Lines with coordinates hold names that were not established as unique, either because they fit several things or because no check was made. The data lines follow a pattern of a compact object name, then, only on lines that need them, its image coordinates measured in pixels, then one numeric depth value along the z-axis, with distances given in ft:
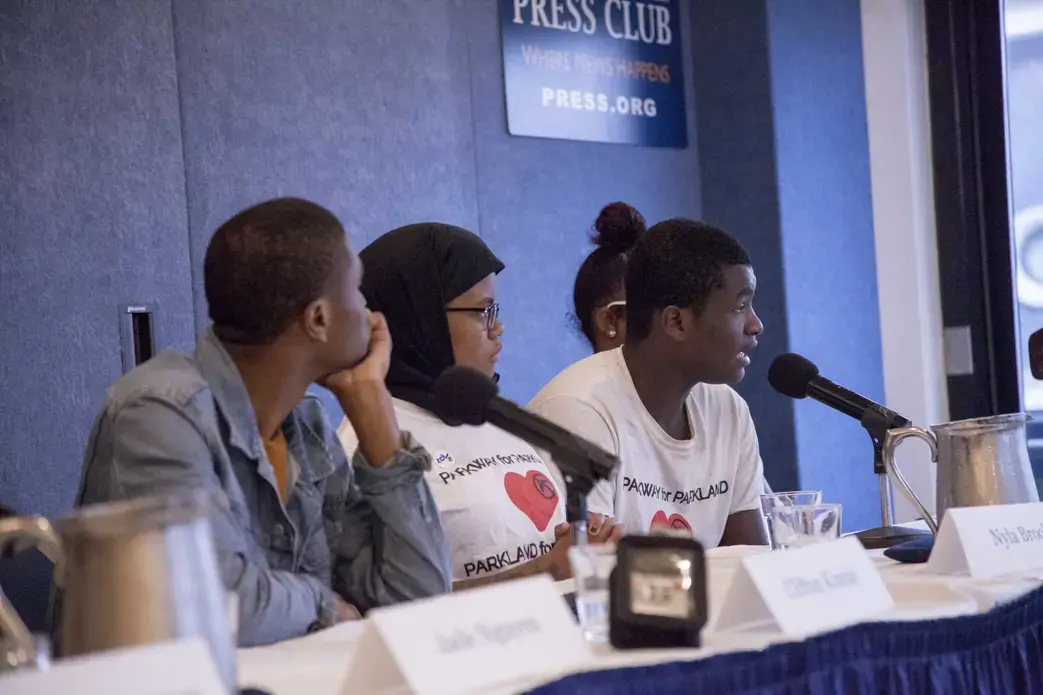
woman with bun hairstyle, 15.73
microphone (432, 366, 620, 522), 11.90
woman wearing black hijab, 13.65
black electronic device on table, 11.42
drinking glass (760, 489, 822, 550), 12.40
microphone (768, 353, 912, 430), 13.03
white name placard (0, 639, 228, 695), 7.91
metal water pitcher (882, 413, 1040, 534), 12.55
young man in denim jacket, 12.24
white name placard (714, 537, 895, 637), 11.55
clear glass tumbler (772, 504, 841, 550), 12.33
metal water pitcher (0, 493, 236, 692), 8.06
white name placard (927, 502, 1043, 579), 12.23
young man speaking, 14.21
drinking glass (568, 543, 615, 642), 11.55
